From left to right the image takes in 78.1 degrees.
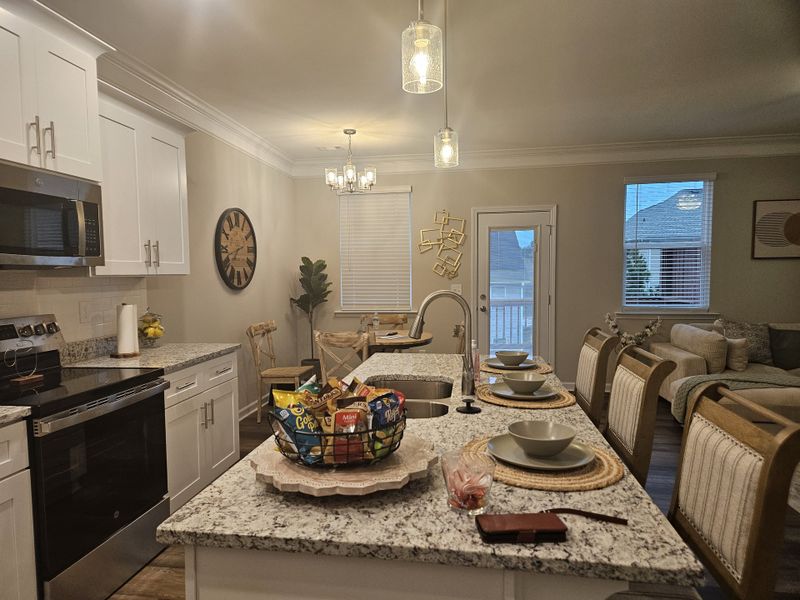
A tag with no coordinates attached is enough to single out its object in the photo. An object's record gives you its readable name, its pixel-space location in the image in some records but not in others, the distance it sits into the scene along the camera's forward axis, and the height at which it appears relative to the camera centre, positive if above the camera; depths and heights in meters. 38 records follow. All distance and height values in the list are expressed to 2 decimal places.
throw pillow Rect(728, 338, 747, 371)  4.29 -0.69
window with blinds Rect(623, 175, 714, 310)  5.21 +0.34
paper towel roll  2.77 -0.28
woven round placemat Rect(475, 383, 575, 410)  1.70 -0.44
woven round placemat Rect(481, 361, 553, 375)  2.25 -0.43
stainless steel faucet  1.62 -0.20
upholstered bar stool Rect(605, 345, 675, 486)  1.53 -0.44
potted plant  5.62 -0.08
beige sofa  3.70 -0.77
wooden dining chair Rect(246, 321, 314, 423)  4.45 -0.84
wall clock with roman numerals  4.21 +0.27
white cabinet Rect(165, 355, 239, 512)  2.58 -0.89
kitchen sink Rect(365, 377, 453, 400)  2.18 -0.49
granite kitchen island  0.80 -0.46
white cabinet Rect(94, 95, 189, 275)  2.61 +0.49
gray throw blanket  3.84 -0.85
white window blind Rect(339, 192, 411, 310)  5.76 +0.31
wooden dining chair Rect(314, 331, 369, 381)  3.98 -0.52
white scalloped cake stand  0.97 -0.41
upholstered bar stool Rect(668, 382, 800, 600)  0.91 -0.45
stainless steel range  1.79 -0.74
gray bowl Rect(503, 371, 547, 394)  1.79 -0.39
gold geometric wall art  5.63 +0.40
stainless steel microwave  1.97 +0.26
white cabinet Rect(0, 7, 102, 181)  1.97 +0.77
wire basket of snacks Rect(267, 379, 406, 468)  1.02 -0.32
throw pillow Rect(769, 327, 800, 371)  4.59 -0.69
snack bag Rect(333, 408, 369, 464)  1.02 -0.33
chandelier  4.44 +0.91
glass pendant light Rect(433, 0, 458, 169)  2.54 +0.68
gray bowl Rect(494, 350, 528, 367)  2.35 -0.39
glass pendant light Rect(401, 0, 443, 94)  1.55 +0.71
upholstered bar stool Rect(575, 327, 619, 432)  2.09 -0.43
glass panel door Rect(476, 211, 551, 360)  5.52 -0.07
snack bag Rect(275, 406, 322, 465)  1.03 -0.32
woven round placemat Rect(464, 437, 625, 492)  1.04 -0.44
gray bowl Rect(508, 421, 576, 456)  1.14 -0.39
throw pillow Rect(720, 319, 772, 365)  4.66 -0.59
